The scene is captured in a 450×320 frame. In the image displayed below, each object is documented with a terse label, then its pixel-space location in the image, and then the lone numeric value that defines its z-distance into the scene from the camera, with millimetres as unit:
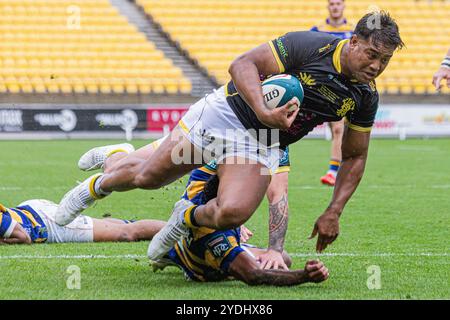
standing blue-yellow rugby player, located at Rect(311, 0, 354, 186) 23187
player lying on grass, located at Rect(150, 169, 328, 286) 10219
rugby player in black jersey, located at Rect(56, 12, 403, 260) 10398
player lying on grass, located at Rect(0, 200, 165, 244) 13273
